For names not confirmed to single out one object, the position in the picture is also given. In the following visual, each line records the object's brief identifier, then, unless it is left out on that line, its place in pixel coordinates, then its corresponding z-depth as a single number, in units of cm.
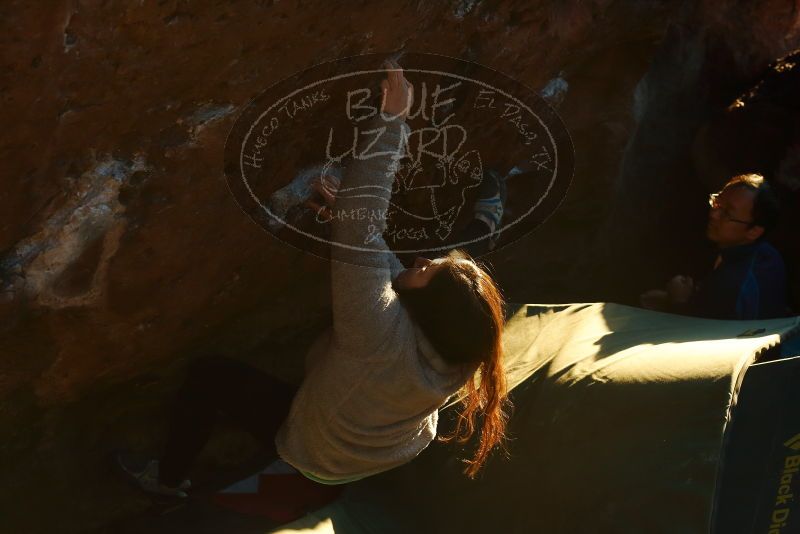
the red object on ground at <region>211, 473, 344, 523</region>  336
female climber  221
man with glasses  334
